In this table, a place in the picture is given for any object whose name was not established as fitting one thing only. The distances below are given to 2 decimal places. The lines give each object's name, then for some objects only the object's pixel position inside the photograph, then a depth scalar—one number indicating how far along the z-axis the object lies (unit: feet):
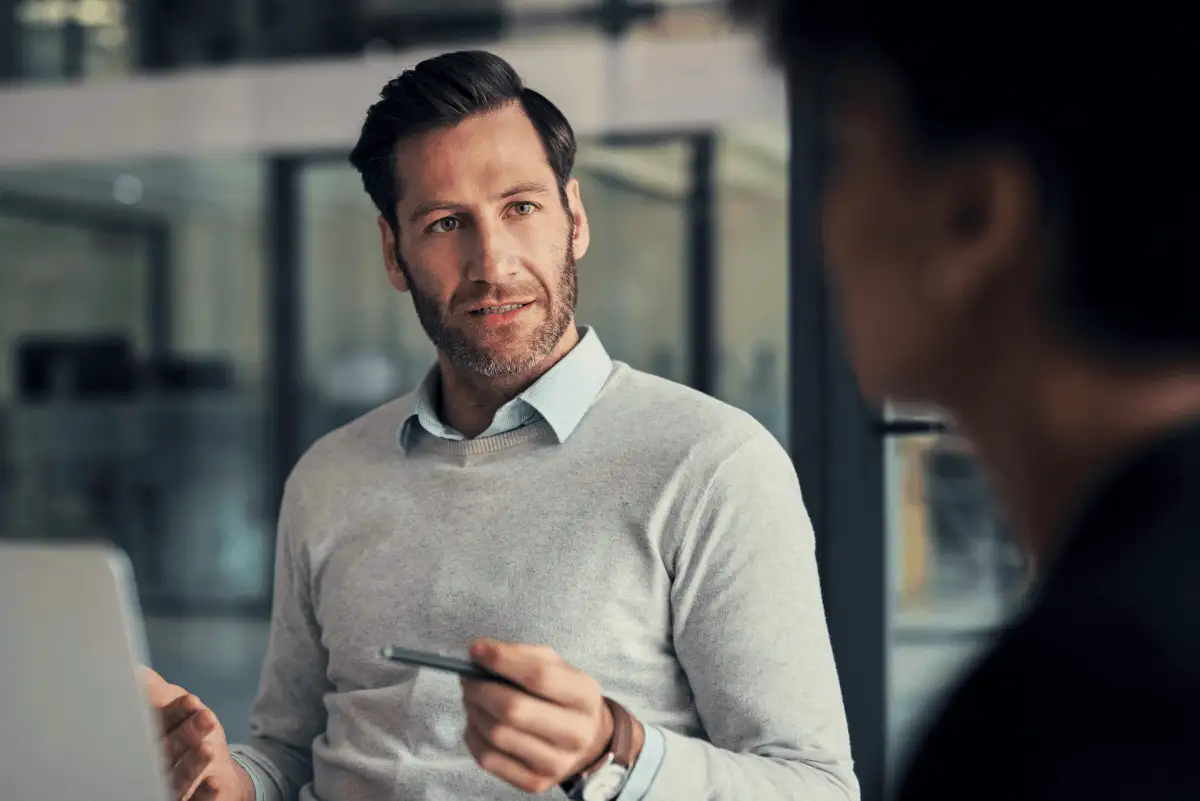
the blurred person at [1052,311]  2.92
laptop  5.24
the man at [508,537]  6.37
